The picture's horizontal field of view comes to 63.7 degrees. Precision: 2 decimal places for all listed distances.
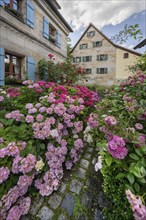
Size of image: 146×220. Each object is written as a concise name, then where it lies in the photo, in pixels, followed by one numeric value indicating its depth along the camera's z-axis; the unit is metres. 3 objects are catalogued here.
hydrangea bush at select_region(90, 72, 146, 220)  0.91
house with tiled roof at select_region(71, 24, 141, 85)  16.02
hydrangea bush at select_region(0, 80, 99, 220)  1.11
